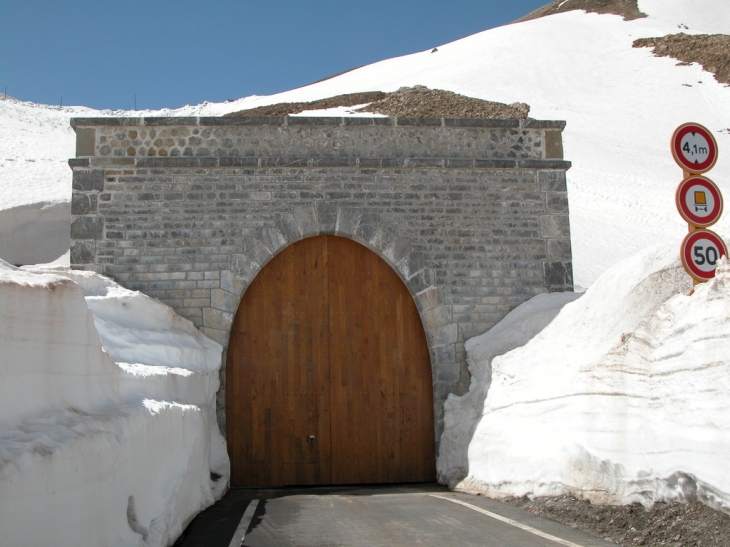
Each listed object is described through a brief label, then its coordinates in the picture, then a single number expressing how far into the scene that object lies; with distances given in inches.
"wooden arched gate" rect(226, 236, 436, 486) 397.4
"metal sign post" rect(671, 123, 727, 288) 250.1
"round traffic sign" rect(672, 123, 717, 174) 261.4
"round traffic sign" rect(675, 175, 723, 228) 255.8
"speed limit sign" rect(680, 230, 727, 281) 248.7
